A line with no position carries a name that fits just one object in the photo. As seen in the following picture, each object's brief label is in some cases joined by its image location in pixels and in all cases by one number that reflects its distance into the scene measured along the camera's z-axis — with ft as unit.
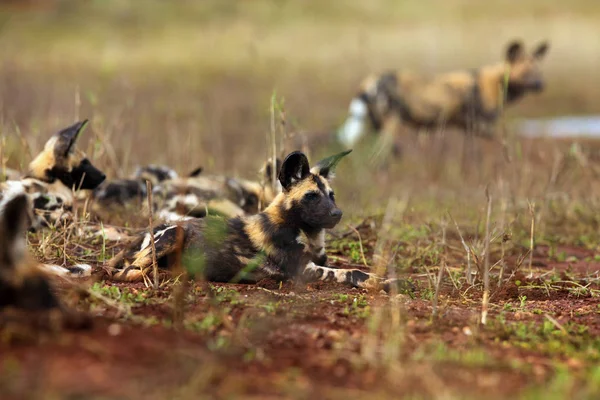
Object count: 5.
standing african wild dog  78.12
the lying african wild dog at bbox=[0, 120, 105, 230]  42.16
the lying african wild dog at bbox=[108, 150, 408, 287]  32.45
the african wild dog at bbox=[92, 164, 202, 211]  44.27
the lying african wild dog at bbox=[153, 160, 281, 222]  43.50
